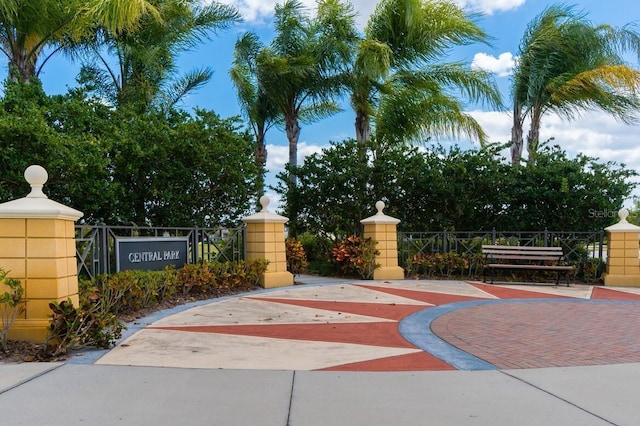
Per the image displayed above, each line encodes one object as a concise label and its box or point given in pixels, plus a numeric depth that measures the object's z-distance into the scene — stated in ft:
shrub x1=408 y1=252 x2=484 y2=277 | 41.68
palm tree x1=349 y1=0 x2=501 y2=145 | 54.80
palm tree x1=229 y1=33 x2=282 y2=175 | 60.54
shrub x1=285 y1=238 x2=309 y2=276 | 39.19
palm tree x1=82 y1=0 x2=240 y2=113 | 50.26
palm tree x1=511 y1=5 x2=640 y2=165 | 54.70
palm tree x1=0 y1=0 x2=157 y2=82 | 36.88
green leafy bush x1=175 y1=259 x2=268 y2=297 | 29.09
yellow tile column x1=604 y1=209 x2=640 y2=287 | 37.04
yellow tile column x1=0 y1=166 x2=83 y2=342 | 17.19
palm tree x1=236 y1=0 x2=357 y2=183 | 55.77
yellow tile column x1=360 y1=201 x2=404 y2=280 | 40.01
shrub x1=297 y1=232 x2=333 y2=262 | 48.10
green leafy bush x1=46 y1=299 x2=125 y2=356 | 16.46
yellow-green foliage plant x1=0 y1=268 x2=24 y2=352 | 16.58
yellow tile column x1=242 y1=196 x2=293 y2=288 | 35.24
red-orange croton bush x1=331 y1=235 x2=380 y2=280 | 39.78
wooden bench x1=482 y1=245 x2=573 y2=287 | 37.35
